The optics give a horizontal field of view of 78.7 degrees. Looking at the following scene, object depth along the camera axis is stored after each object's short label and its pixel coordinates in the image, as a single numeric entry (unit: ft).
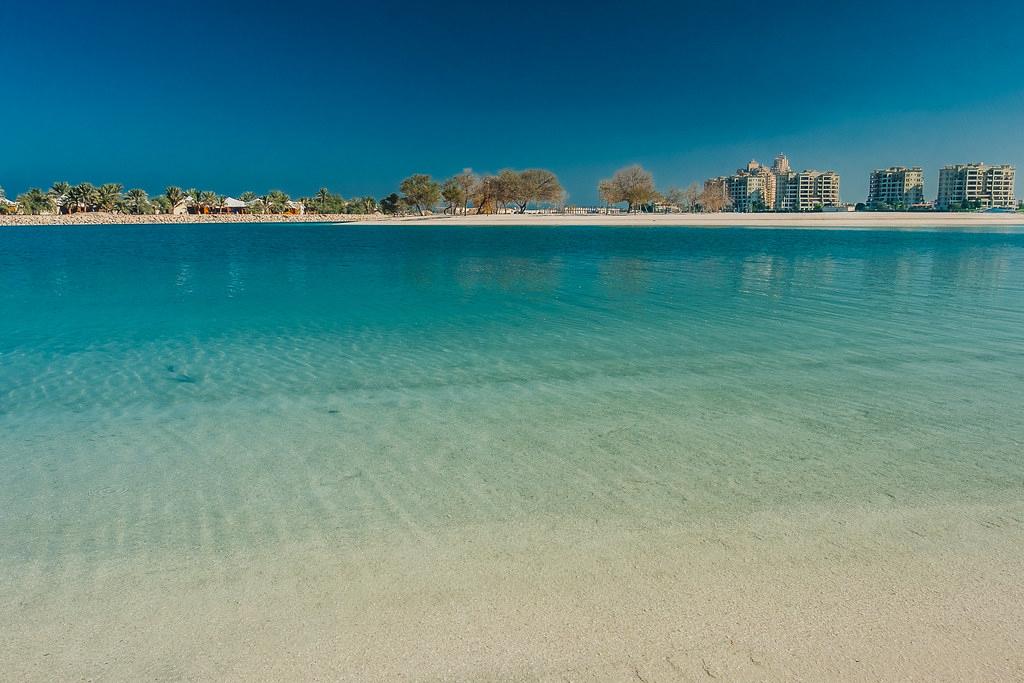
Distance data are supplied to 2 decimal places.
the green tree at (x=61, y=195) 363.99
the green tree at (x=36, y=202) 359.46
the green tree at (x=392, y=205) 408.40
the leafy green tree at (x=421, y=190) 345.31
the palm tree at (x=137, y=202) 396.57
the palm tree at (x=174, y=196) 414.82
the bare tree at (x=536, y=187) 346.33
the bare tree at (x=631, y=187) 370.73
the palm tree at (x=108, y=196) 377.50
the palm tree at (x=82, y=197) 370.73
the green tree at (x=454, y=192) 348.79
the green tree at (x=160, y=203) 414.02
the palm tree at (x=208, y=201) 441.68
